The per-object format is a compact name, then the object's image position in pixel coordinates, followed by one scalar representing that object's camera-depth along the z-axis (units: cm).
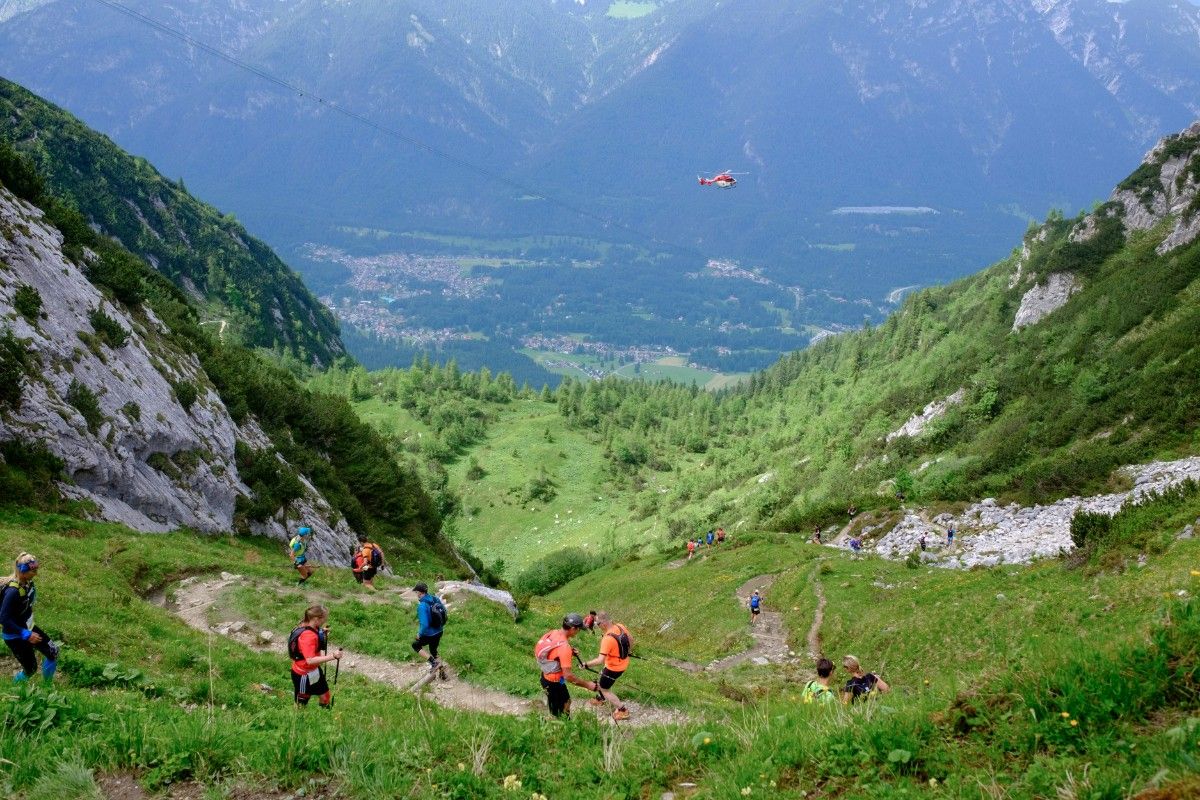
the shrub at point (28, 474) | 2238
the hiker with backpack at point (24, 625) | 1232
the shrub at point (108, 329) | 3030
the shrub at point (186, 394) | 3341
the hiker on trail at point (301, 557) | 2408
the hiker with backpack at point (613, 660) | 1380
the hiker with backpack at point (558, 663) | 1295
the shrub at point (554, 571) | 7819
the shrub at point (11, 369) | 2365
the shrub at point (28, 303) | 2666
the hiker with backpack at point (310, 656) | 1275
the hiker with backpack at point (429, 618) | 1694
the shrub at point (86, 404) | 2642
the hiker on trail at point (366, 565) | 2514
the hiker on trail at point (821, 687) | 1217
